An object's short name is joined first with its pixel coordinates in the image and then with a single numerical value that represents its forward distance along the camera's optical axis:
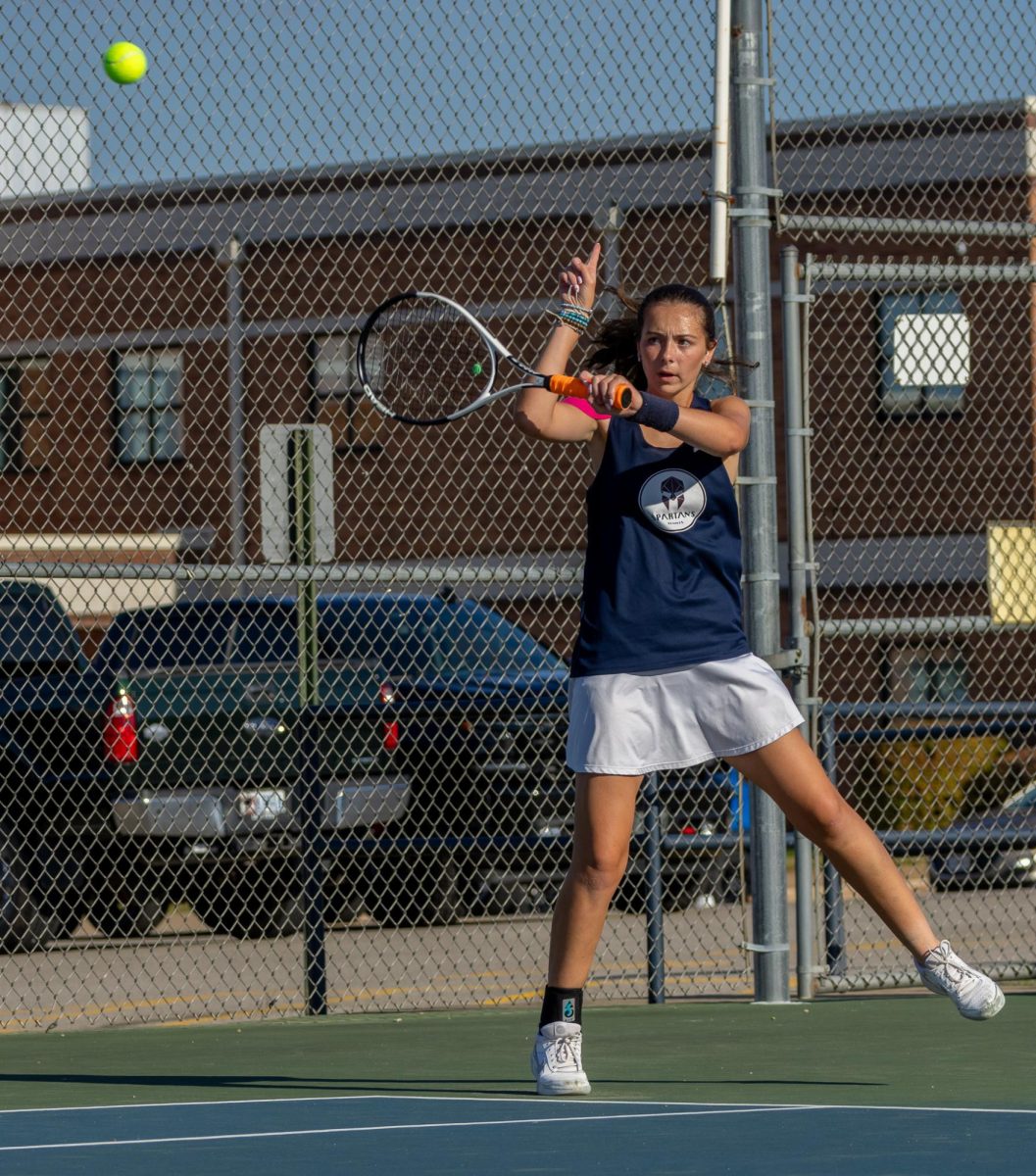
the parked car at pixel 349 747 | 21.65
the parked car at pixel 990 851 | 18.97
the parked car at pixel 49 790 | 22.32
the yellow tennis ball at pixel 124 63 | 15.96
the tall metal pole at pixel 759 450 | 16.16
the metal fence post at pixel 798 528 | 16.72
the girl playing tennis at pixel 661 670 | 11.81
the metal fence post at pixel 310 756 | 16.94
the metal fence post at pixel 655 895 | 17.43
